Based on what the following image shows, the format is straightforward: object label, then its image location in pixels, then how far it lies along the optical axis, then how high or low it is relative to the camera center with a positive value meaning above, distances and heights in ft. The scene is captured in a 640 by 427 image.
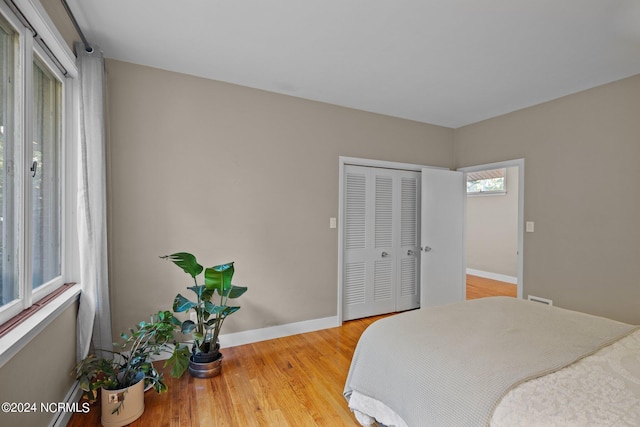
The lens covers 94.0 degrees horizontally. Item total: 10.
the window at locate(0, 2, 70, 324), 4.58 +0.76
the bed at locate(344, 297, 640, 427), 3.61 -2.31
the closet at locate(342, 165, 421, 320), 11.97 -1.26
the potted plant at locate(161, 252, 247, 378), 7.66 -2.59
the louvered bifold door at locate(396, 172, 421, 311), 13.23 -1.45
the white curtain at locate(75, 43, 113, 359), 6.86 +0.02
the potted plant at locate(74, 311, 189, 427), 5.91 -3.57
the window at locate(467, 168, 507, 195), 19.65 +2.02
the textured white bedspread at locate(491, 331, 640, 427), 3.33 -2.28
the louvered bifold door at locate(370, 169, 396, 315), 12.55 -1.37
